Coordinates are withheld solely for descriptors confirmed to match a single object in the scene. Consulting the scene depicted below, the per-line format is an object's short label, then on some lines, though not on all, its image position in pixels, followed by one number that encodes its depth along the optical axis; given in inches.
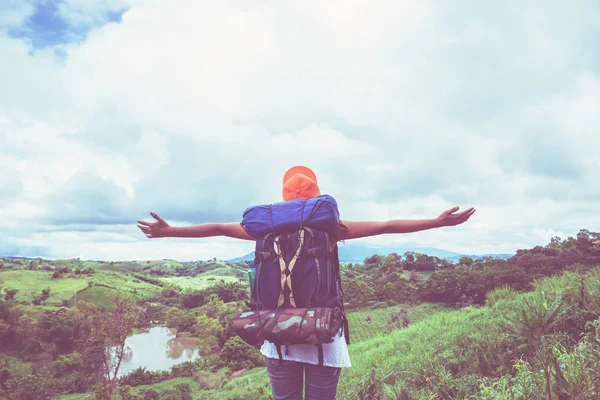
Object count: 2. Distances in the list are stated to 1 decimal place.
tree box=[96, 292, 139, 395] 1175.6
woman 75.5
